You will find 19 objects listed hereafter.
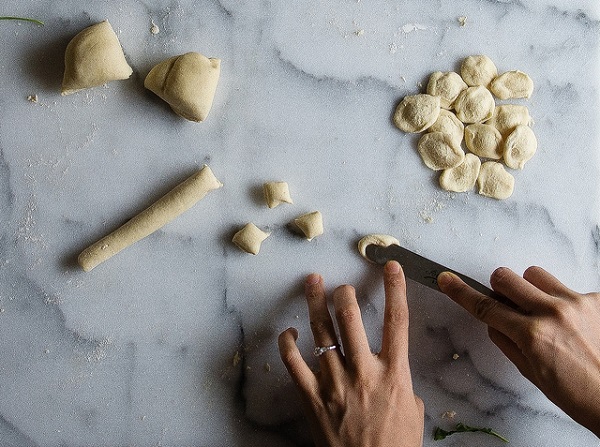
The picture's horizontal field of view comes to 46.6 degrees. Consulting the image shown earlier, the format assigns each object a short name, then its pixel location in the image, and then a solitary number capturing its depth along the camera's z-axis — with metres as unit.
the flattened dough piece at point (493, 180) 0.96
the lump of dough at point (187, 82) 0.88
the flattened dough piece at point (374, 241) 0.94
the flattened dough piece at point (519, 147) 0.96
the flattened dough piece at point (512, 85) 0.96
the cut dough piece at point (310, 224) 0.92
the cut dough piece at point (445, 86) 0.95
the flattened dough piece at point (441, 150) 0.95
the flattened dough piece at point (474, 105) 0.95
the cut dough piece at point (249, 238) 0.91
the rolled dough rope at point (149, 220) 0.90
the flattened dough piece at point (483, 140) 0.96
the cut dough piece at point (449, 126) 0.95
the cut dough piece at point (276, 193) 0.92
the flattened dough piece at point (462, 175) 0.96
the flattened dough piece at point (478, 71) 0.96
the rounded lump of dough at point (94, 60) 0.86
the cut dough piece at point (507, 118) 0.96
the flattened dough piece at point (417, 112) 0.94
